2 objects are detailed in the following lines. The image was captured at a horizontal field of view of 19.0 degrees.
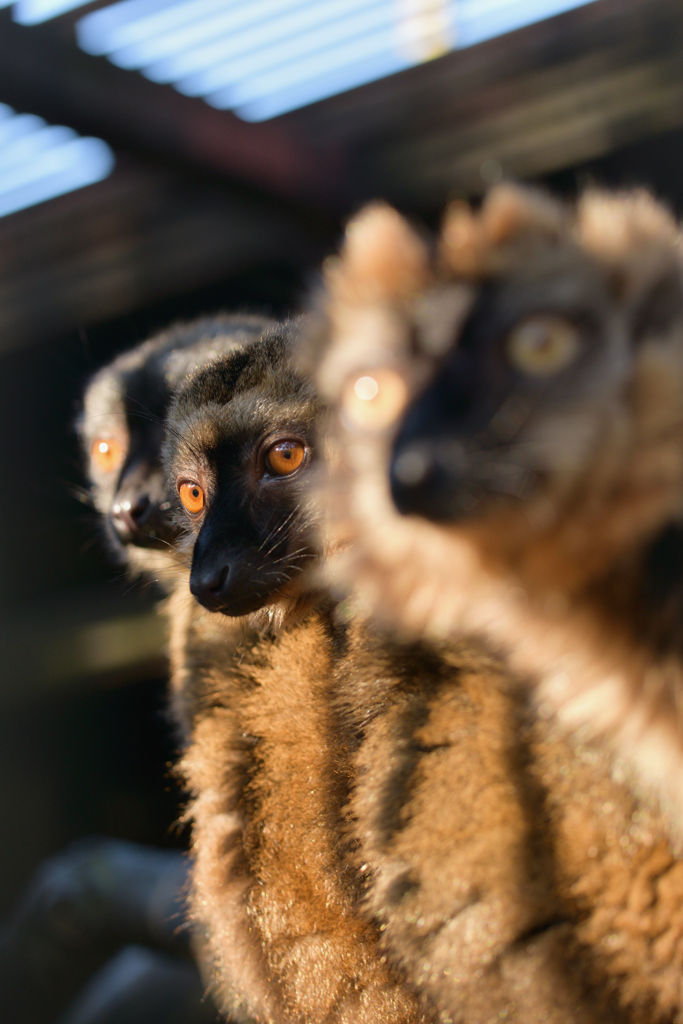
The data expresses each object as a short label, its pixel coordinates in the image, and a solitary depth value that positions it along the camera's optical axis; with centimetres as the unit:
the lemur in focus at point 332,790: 40
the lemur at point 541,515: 38
